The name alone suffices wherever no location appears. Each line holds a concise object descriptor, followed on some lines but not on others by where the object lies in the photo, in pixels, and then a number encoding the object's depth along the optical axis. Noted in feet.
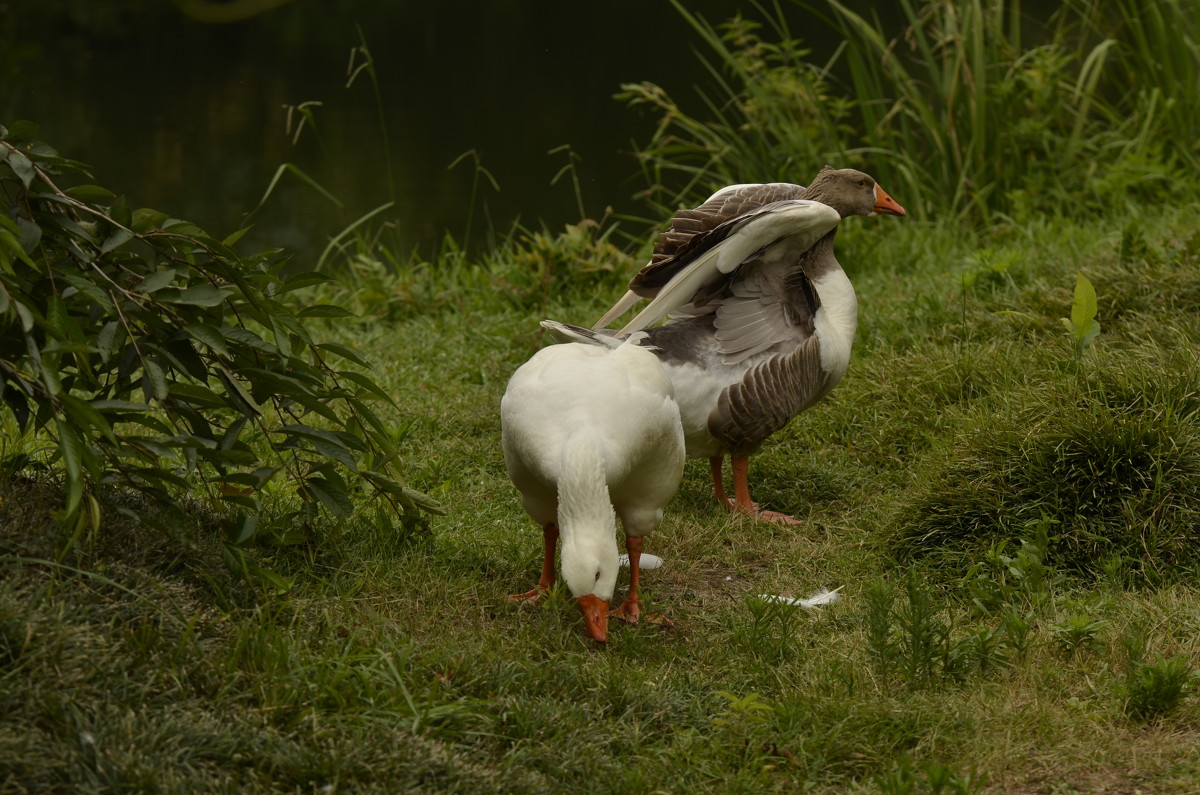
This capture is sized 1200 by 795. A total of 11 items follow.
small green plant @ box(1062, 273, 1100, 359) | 30.68
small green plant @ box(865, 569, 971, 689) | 21.31
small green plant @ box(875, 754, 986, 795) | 17.56
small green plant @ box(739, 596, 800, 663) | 22.82
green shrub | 18.17
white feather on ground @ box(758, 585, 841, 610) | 25.70
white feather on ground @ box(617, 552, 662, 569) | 28.27
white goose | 22.93
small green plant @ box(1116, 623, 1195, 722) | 20.25
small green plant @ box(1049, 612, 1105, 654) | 22.43
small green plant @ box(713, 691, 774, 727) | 19.97
